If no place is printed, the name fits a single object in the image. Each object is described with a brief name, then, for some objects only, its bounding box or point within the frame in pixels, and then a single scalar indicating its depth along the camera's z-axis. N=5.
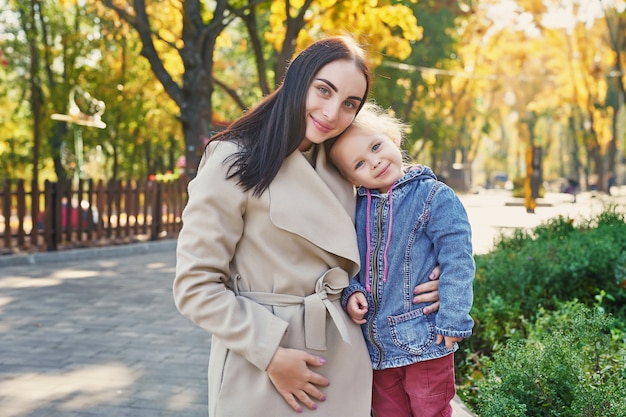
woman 2.24
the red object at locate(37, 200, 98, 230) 15.10
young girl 2.46
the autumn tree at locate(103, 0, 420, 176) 15.36
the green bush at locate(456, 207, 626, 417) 3.43
